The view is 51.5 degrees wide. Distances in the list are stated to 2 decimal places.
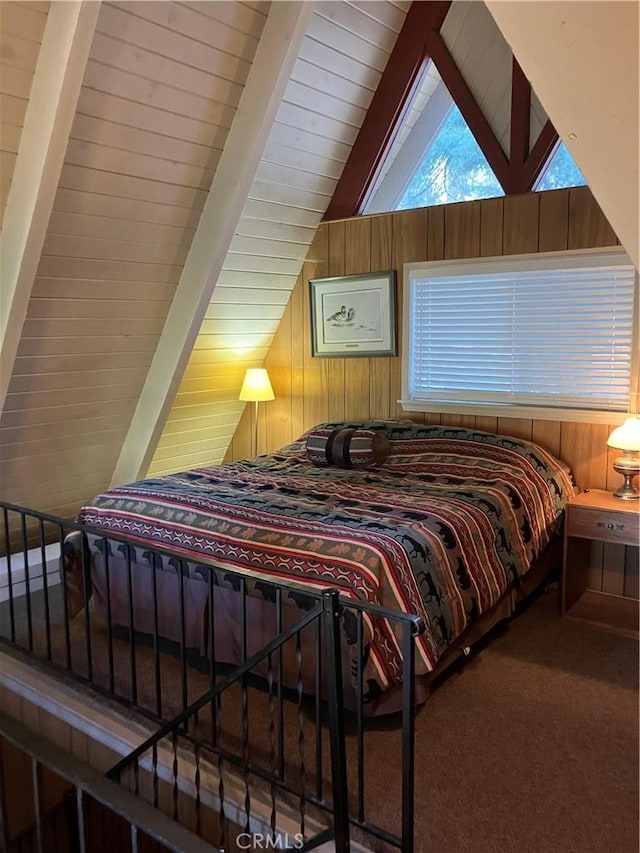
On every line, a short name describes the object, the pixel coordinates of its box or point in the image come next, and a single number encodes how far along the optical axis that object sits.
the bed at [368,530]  2.22
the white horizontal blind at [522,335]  3.31
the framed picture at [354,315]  4.12
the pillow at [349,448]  3.48
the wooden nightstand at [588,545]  2.93
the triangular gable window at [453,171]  3.72
